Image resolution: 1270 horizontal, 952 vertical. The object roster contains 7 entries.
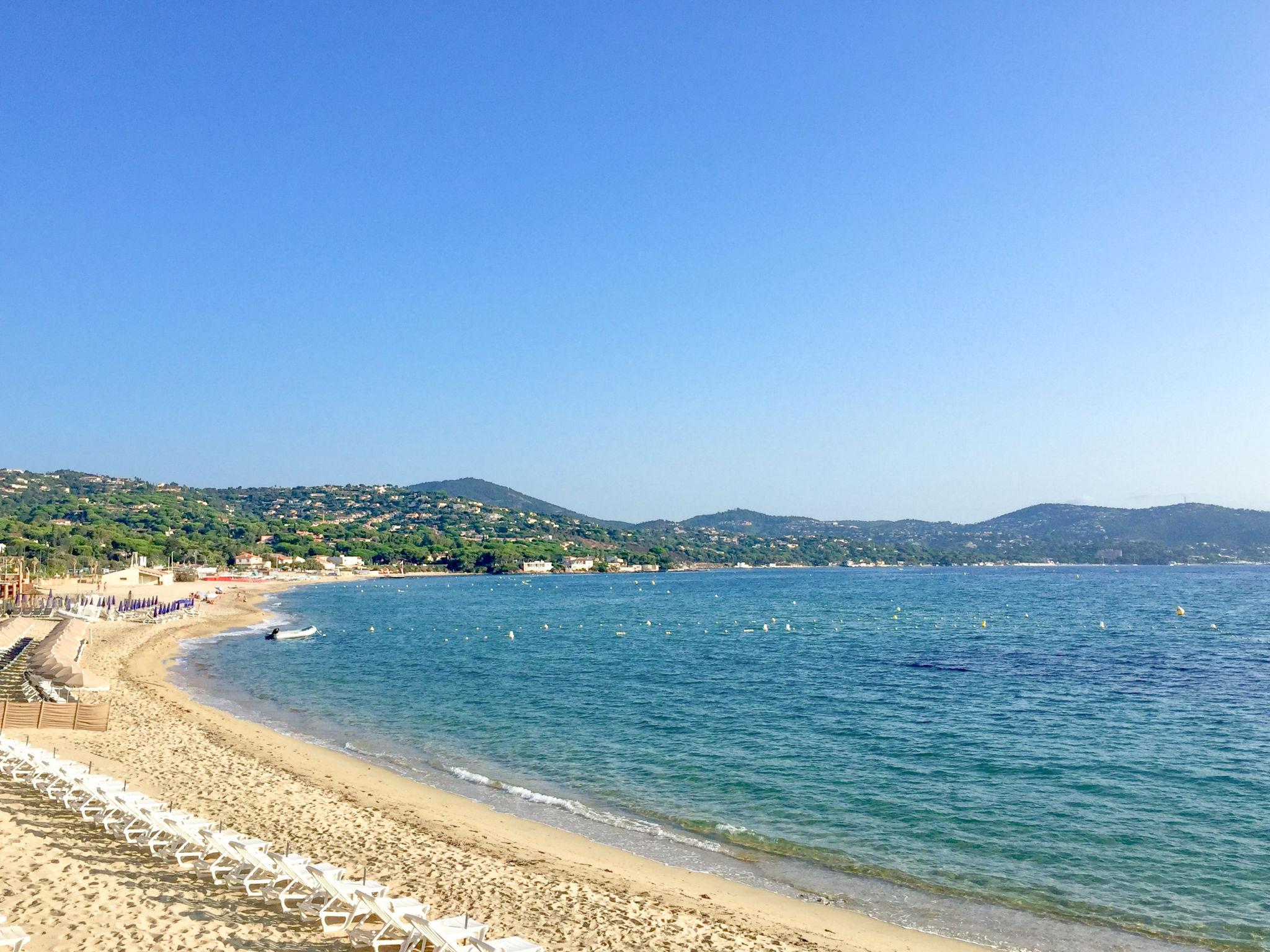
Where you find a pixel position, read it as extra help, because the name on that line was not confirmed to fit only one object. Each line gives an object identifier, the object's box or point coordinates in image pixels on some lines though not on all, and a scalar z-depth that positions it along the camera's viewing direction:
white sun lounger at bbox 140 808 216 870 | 11.94
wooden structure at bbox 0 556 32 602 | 55.47
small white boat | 54.00
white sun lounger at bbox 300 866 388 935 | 10.12
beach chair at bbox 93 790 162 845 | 12.76
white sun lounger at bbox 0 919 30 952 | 8.48
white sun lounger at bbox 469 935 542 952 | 8.94
